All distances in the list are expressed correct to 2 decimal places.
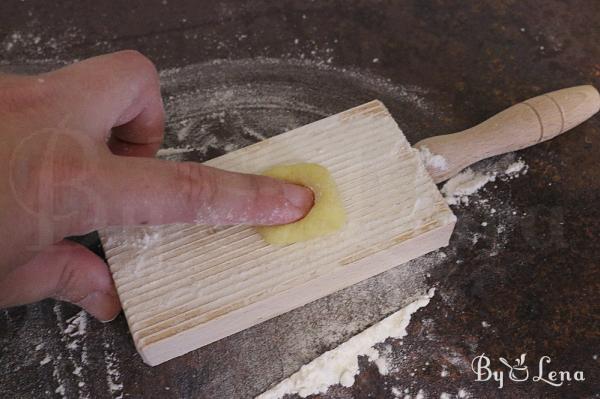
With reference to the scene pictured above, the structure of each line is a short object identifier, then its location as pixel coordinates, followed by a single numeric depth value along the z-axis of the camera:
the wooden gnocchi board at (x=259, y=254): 0.38
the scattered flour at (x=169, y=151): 0.45
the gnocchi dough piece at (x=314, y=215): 0.39
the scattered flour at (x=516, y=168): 0.44
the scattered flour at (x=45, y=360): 0.40
